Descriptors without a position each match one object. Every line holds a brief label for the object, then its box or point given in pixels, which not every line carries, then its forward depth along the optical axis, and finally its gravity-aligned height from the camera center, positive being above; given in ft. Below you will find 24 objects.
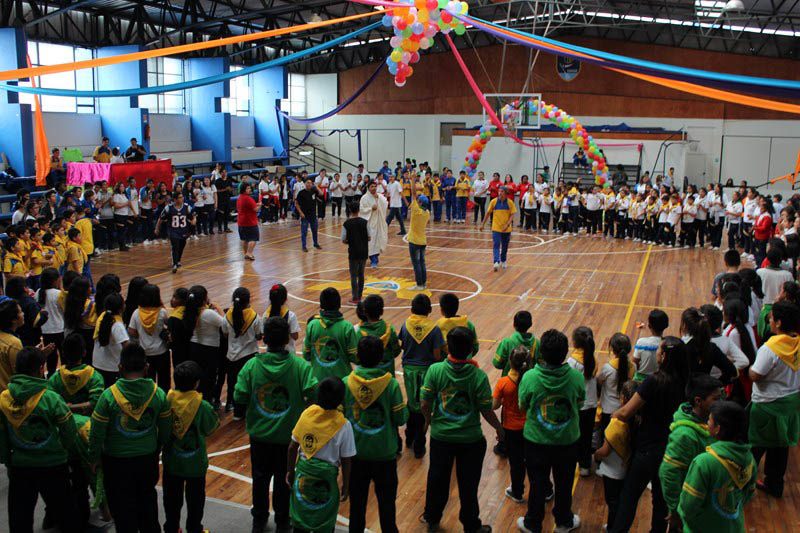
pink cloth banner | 59.16 -2.57
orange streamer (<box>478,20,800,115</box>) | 21.78 +1.61
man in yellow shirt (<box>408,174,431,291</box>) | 39.22 -4.82
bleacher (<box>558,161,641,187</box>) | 86.63 -3.31
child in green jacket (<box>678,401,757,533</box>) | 11.88 -5.35
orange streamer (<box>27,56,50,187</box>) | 37.96 -0.85
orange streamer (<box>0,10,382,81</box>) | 23.61 +2.97
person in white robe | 44.34 -4.44
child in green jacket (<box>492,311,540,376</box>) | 18.61 -5.03
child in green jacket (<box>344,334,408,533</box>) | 15.07 -5.86
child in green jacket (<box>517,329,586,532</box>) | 15.34 -5.63
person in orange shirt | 17.11 -5.99
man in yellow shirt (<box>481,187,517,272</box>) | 44.83 -4.52
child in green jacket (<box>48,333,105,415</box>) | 15.69 -5.15
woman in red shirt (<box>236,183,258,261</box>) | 48.88 -5.11
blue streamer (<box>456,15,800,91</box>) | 18.65 +2.06
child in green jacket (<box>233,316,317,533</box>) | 15.75 -5.47
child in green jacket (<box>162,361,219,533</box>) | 14.85 -6.13
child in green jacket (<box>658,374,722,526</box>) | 13.09 -5.21
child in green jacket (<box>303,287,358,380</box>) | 18.98 -5.10
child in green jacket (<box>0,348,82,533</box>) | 14.42 -5.86
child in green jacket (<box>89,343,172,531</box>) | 14.34 -5.76
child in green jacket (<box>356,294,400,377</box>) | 18.98 -4.74
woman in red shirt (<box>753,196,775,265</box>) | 45.29 -4.96
